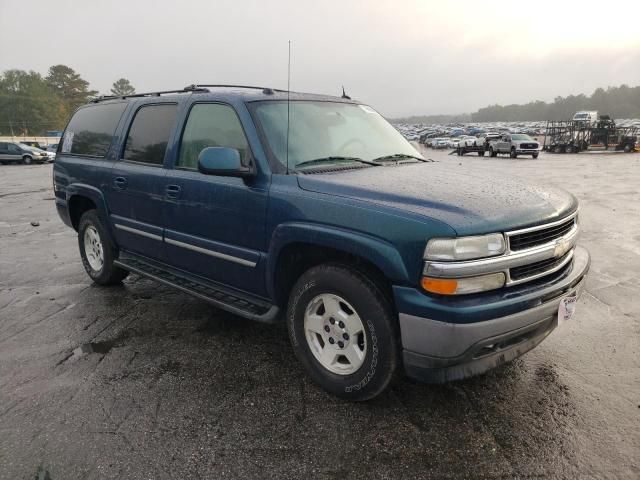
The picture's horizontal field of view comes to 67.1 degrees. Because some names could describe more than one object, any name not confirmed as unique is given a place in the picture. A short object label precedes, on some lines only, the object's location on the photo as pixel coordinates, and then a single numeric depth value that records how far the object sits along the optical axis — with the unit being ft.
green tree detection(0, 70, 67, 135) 312.09
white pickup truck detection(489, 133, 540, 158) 100.30
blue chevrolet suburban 8.14
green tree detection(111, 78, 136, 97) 427.74
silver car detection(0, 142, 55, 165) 108.99
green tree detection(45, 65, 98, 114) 354.54
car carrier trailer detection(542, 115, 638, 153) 111.96
